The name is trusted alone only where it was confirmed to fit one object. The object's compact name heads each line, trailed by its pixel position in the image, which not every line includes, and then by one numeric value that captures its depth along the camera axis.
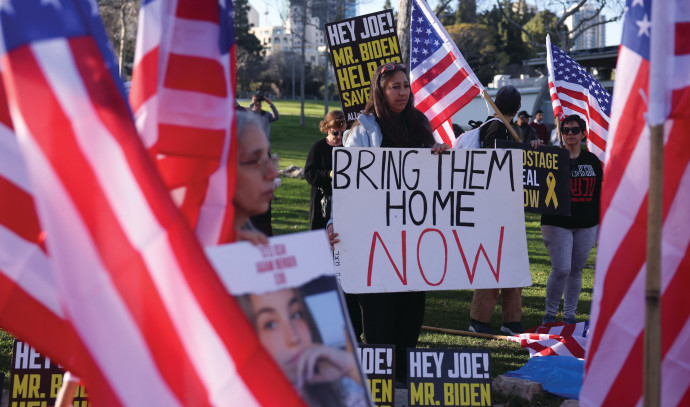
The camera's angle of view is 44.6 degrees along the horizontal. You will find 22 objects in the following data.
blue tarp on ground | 5.94
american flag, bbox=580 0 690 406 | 3.03
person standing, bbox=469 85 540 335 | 7.63
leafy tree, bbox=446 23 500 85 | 57.03
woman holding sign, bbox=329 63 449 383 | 5.51
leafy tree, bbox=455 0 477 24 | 73.89
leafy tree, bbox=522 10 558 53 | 57.12
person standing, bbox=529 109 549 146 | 21.09
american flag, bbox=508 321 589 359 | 6.89
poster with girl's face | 2.22
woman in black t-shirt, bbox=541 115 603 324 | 7.95
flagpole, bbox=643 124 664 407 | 2.71
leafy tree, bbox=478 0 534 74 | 62.97
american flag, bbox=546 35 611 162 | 9.12
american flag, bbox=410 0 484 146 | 7.71
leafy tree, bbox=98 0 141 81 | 36.62
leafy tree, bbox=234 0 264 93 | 70.81
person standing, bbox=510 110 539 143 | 10.96
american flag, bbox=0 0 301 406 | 2.10
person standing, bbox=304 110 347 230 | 6.82
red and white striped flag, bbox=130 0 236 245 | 2.66
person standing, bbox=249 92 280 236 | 2.88
